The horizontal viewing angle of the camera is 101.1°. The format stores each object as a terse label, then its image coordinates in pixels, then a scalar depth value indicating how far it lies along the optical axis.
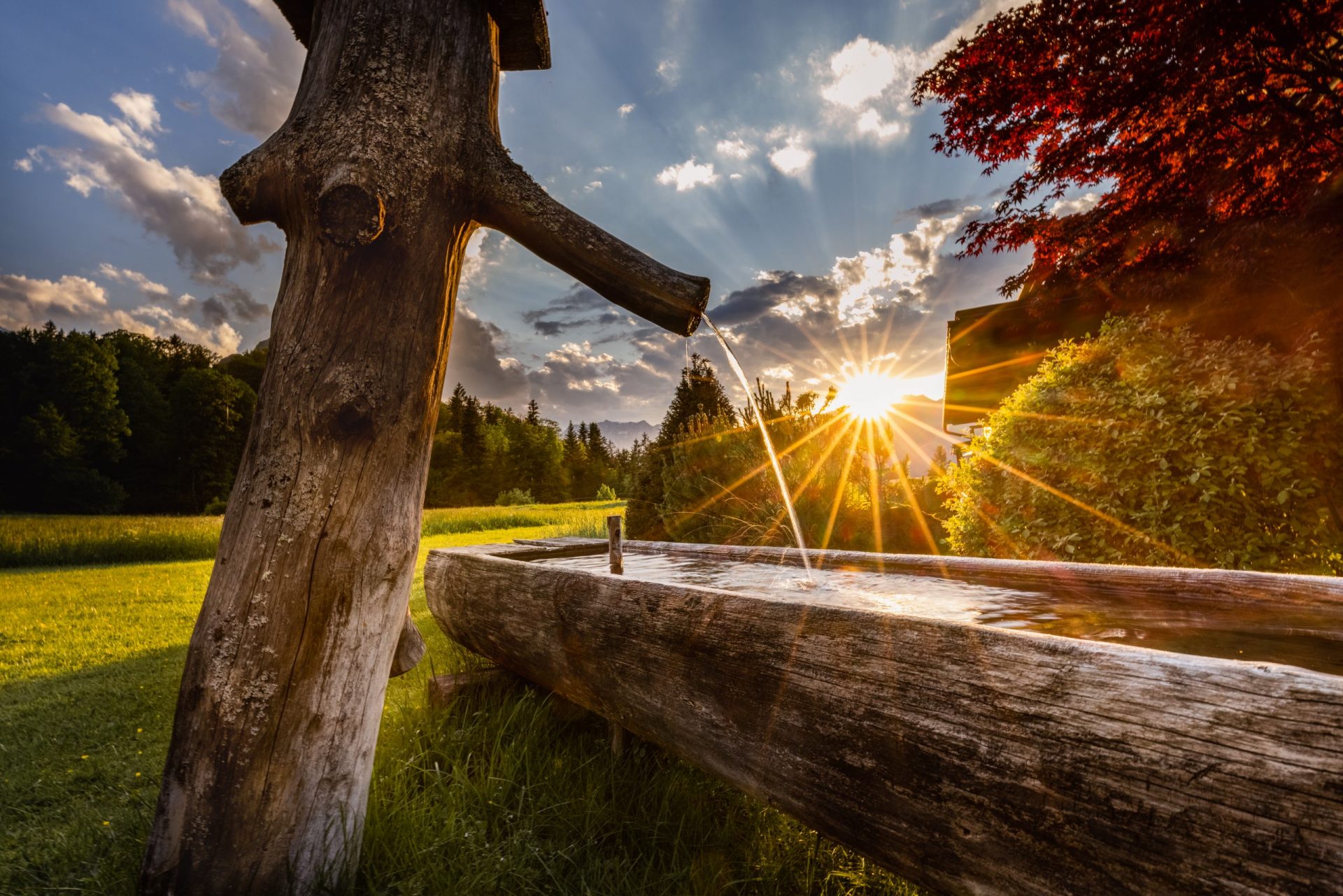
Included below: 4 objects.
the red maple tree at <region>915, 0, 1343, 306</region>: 3.52
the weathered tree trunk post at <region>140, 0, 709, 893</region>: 1.40
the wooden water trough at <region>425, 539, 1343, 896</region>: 0.66
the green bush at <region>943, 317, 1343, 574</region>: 3.33
